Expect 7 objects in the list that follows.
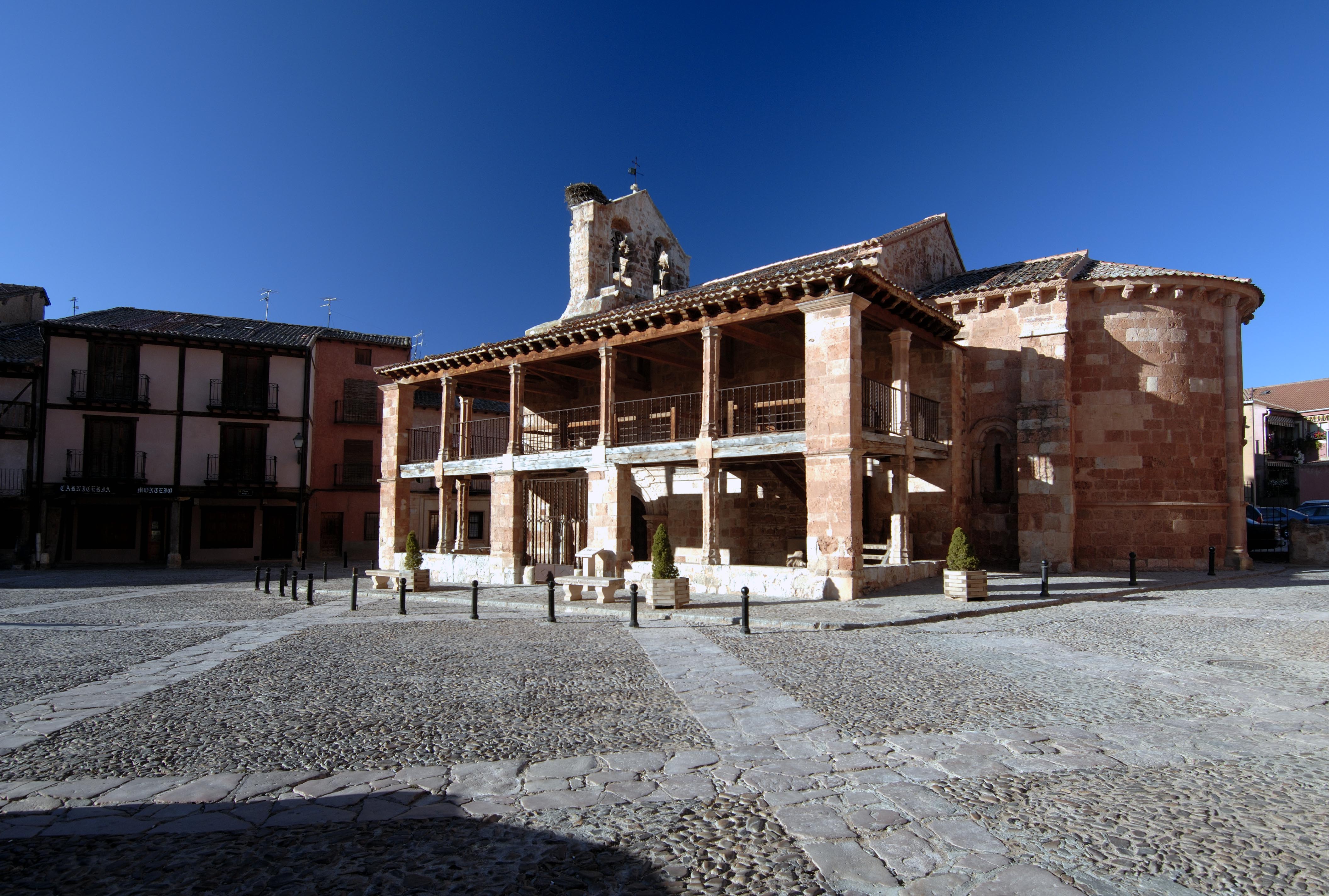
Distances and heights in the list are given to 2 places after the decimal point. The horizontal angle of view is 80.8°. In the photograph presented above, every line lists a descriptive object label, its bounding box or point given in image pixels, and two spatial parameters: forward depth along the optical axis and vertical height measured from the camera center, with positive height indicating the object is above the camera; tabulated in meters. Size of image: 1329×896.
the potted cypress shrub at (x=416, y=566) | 16.61 -1.39
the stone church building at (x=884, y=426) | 14.38 +1.82
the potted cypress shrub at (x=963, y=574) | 12.54 -1.09
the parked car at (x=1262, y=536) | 21.53 -0.77
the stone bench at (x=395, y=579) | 16.61 -1.66
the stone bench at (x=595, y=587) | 13.66 -1.47
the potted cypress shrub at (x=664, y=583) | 12.32 -1.23
